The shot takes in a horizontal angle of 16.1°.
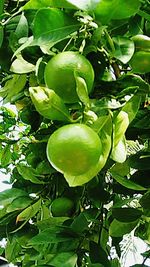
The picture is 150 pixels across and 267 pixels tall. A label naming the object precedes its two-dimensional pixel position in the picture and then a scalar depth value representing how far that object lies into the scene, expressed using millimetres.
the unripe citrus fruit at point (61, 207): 964
